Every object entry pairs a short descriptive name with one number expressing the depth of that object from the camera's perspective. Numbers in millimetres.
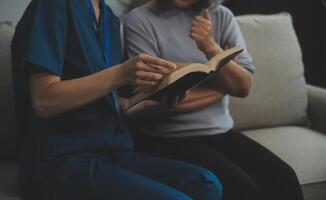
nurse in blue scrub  1975
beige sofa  2793
